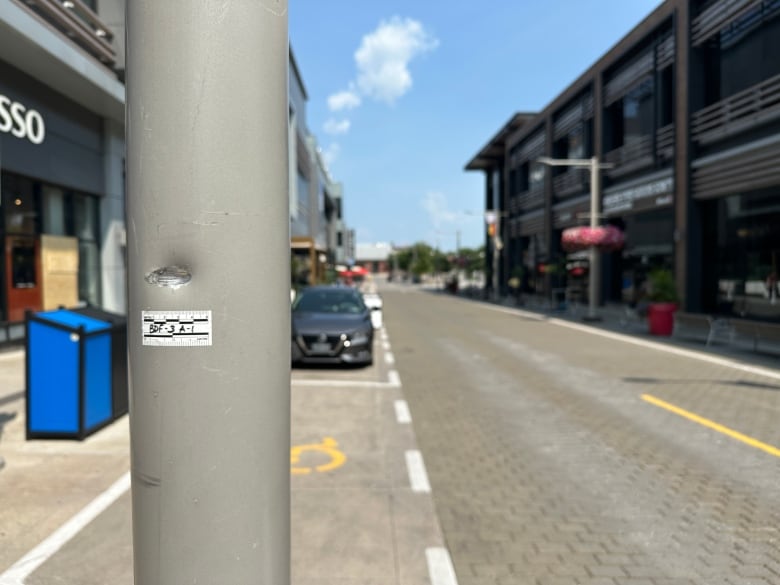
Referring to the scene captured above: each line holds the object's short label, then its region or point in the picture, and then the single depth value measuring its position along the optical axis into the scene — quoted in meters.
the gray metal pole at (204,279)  1.36
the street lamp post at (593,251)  22.86
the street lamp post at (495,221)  41.38
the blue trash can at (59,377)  5.68
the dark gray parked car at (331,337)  10.08
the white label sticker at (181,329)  1.39
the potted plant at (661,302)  17.09
